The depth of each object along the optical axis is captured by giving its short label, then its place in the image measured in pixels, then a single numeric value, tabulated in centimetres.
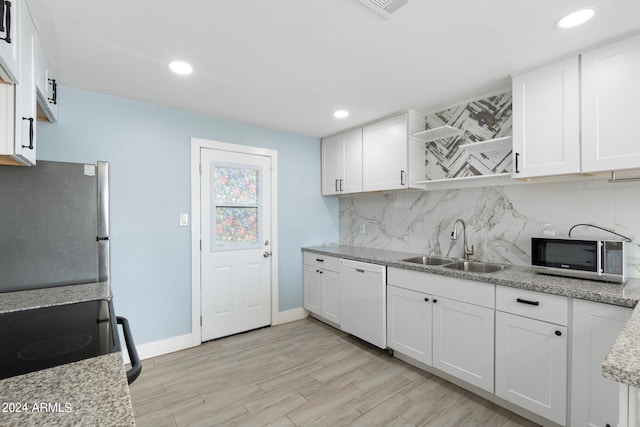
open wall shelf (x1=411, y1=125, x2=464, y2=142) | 281
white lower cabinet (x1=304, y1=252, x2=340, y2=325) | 334
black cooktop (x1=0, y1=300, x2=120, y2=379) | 90
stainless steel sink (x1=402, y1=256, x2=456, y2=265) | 287
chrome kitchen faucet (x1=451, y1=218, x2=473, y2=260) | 276
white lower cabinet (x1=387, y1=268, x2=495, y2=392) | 210
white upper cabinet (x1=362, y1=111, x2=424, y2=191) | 302
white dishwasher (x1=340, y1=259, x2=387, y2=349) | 279
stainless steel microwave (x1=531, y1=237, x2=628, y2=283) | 179
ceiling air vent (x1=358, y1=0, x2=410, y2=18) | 149
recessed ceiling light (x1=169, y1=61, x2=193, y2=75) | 211
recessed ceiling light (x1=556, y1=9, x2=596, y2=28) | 155
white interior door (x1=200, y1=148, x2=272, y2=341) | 317
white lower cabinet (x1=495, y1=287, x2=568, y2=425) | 176
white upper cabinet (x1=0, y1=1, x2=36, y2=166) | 138
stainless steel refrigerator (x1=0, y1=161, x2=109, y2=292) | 177
